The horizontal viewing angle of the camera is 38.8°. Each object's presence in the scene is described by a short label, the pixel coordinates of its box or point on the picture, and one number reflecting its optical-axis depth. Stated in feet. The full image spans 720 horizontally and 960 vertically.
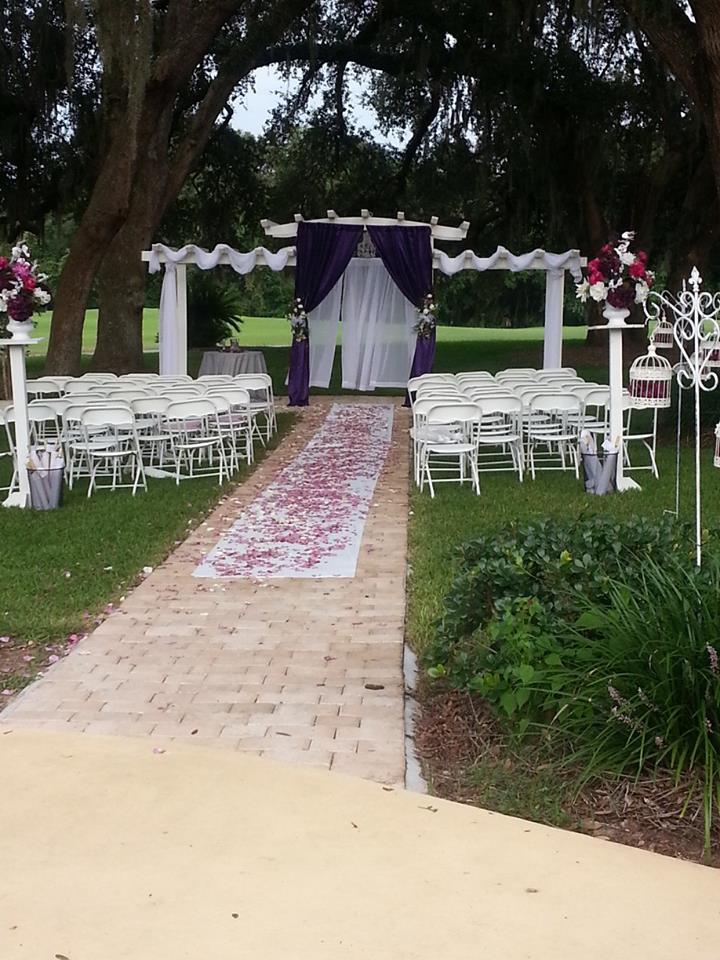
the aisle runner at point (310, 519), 19.35
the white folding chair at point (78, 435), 27.04
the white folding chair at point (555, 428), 27.50
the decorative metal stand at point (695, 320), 14.29
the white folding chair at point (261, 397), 34.30
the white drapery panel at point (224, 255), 45.39
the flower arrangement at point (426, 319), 47.39
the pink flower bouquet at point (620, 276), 24.31
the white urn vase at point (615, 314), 24.76
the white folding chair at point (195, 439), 27.66
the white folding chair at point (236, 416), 29.66
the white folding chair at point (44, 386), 33.47
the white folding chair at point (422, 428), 26.45
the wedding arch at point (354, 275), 46.37
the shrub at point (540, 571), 11.69
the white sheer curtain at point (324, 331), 51.85
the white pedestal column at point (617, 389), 25.04
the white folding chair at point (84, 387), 31.91
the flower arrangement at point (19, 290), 24.64
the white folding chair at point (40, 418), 29.19
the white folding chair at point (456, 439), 25.72
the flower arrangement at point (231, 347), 49.97
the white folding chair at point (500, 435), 26.76
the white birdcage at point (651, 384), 27.91
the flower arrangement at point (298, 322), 48.39
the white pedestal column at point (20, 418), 25.08
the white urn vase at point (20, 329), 24.68
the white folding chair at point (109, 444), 26.32
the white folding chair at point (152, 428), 28.07
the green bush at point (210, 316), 75.51
